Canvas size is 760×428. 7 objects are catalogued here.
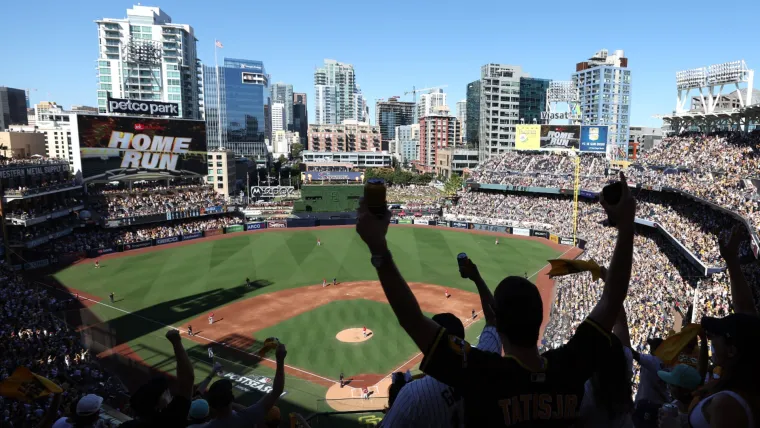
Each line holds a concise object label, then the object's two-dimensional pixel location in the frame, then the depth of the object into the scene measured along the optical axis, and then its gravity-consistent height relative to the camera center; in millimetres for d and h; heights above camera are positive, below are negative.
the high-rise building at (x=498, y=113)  132250 +14407
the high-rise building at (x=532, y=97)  147625 +21051
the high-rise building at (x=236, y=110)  166125 +20545
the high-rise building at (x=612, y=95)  128875 +18852
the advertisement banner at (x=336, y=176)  88250 -1867
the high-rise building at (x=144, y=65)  114750 +25336
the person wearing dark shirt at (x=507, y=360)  2547 -1100
